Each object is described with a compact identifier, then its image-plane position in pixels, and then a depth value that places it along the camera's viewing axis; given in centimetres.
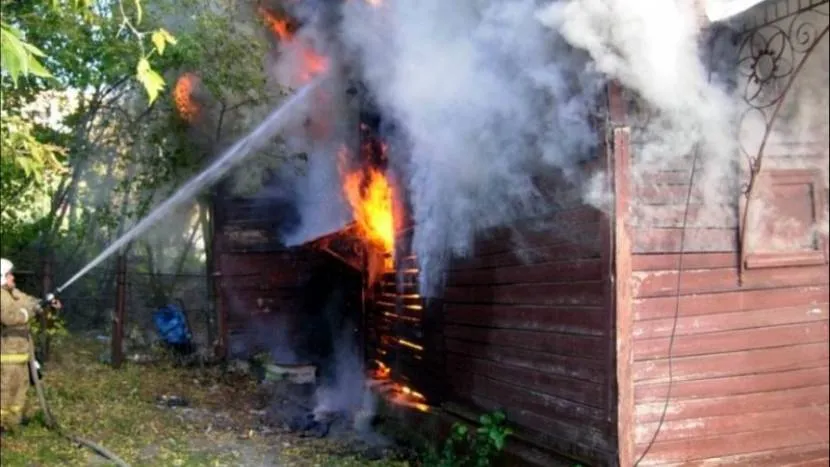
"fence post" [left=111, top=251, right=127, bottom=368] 1307
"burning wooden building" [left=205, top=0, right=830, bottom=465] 570
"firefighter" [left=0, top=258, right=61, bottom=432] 720
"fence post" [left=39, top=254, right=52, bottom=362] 1220
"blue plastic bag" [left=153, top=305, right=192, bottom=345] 1451
